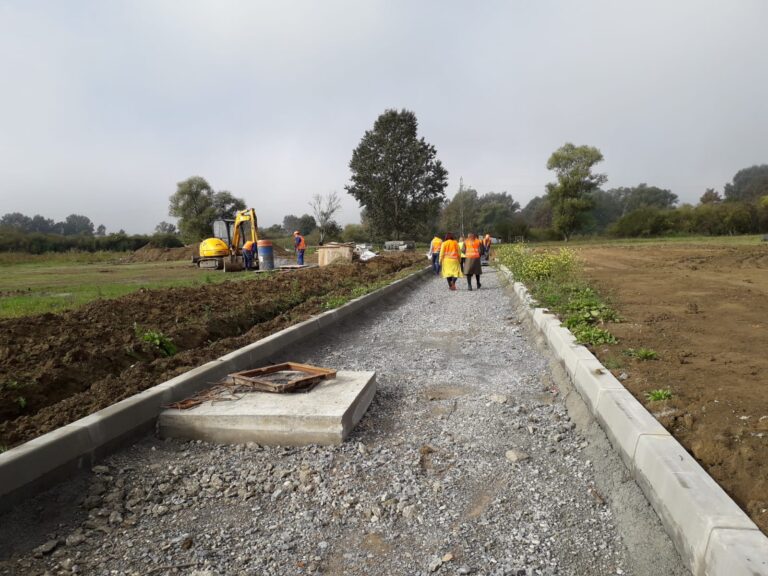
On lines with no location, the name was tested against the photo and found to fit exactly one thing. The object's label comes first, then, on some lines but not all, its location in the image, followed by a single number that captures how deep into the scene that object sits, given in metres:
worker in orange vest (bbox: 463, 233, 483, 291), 12.55
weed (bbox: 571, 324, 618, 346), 5.46
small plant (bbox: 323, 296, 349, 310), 8.89
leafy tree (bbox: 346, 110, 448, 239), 51.19
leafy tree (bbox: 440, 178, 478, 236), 87.88
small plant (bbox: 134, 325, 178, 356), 5.84
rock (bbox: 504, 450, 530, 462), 3.47
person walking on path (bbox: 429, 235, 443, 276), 17.52
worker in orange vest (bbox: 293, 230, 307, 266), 21.86
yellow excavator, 21.30
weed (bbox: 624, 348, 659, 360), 4.80
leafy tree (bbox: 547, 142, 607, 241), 65.50
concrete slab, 3.68
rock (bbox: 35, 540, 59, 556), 2.50
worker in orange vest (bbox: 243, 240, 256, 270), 20.50
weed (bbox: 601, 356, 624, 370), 4.52
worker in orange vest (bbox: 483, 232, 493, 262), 24.00
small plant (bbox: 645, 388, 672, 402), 3.62
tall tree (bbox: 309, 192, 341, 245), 55.12
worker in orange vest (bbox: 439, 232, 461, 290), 13.09
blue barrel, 19.44
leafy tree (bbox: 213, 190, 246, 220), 65.81
